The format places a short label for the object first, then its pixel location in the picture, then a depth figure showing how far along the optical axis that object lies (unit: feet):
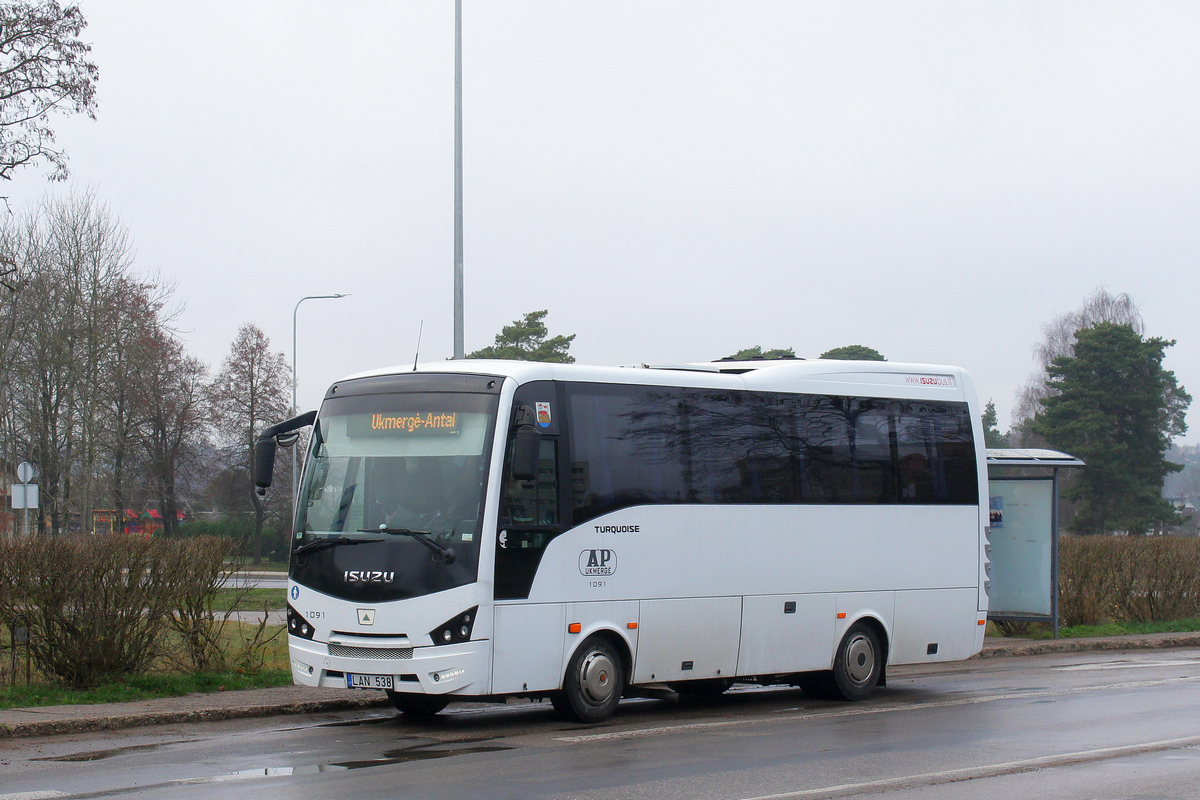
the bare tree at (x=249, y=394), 219.41
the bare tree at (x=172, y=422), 181.98
